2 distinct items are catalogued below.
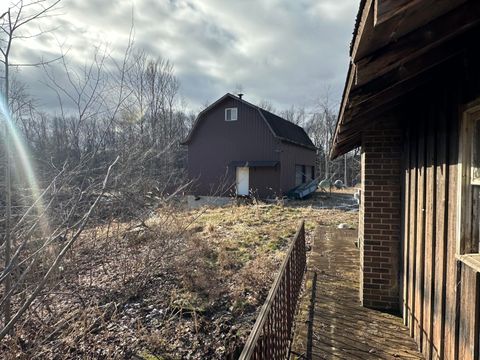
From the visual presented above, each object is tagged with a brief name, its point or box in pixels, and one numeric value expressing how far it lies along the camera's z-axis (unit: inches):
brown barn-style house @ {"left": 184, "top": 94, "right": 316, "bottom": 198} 780.6
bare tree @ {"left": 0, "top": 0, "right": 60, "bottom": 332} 117.4
